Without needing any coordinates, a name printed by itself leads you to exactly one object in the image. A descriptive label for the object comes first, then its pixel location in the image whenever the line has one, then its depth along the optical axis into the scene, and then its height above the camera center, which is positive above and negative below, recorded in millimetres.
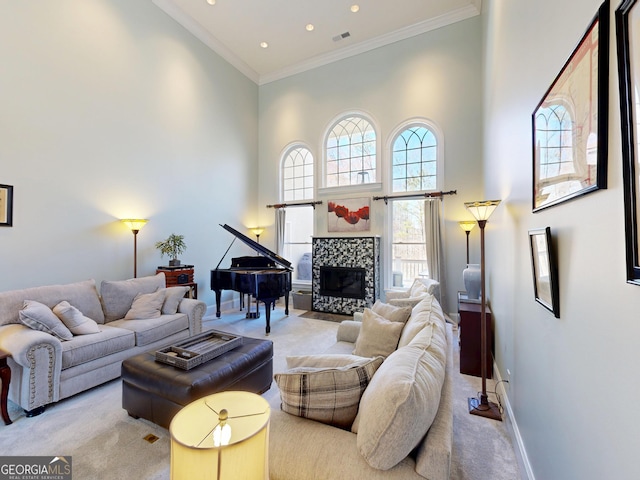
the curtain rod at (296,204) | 6575 +1006
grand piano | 4637 -557
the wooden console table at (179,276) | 4699 -503
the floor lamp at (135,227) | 4293 +280
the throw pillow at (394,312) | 2457 -584
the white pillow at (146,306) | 3504 -764
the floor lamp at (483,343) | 2428 -845
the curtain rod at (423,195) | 5320 +1015
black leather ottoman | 2037 -1031
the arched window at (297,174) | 6895 +1790
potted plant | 4820 -23
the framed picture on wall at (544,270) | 1316 -112
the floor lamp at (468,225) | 5008 +393
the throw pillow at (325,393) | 1280 -663
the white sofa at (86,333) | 2357 -903
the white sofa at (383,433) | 1002 -721
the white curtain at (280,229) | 6914 +421
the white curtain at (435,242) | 5254 +96
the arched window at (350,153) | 6184 +2109
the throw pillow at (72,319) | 2834 -743
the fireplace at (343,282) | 5770 -734
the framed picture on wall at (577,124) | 893 +497
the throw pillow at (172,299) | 3737 -722
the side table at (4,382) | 2234 -1084
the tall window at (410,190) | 5625 +1153
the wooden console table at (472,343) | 3096 -1049
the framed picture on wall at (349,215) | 6047 +693
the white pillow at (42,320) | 2568 -687
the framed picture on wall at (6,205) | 3246 +452
